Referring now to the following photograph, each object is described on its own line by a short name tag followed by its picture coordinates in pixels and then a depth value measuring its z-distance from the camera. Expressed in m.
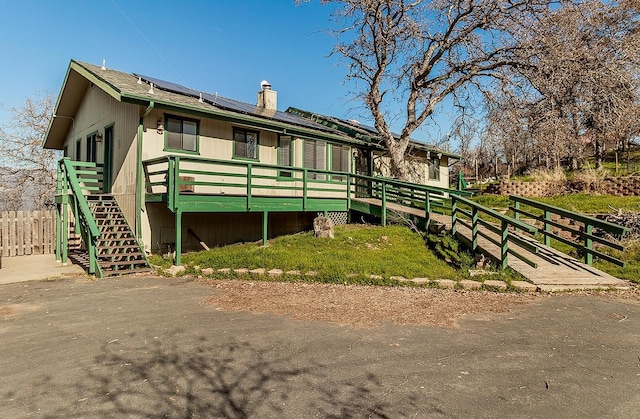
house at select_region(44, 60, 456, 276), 9.27
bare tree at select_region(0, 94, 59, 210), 18.50
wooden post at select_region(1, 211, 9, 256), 11.80
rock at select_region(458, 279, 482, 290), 6.79
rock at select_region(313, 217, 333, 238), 9.84
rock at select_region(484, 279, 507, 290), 6.70
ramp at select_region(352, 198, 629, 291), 6.71
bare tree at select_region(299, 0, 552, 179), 13.48
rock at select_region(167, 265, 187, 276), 8.18
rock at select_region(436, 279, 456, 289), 6.85
